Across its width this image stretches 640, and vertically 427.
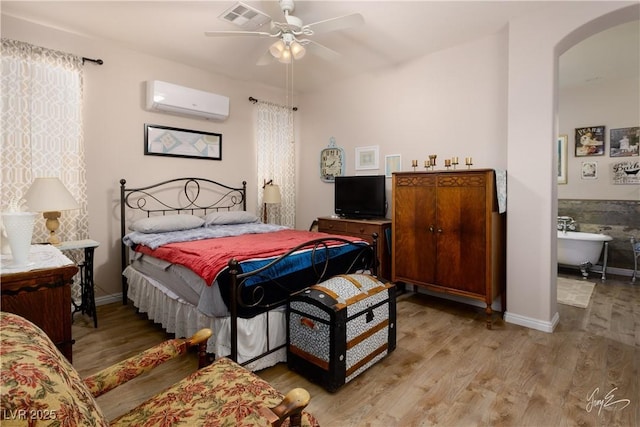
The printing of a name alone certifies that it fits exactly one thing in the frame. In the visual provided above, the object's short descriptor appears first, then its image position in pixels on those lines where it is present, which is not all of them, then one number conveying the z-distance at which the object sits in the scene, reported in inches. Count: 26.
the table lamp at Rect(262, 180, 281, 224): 180.2
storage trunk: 77.3
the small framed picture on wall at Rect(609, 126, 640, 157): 176.4
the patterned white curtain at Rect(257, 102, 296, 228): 191.0
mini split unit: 144.5
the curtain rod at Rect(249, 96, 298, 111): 184.0
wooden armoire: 116.4
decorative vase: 57.7
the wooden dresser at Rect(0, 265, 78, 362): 53.4
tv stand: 149.1
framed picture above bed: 150.6
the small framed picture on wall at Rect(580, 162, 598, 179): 189.8
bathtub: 177.3
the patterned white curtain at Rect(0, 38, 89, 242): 114.5
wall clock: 187.0
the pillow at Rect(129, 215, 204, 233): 128.2
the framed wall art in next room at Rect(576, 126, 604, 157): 187.0
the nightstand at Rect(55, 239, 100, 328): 114.2
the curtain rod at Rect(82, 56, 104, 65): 129.2
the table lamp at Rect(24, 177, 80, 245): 102.7
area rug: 141.1
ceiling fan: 97.3
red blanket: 84.1
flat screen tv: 159.2
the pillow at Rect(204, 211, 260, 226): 151.5
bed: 82.4
